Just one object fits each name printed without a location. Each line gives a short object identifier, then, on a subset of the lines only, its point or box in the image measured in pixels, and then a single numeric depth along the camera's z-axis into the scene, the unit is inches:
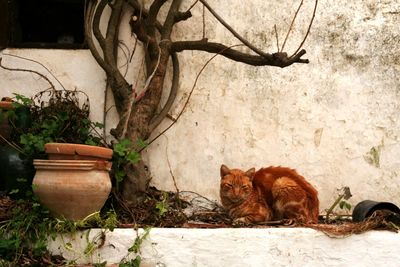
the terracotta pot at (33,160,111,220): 158.2
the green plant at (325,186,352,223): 196.4
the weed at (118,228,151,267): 160.1
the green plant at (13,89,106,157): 172.4
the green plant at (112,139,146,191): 174.7
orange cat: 180.4
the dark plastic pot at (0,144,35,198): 174.6
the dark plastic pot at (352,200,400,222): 183.2
